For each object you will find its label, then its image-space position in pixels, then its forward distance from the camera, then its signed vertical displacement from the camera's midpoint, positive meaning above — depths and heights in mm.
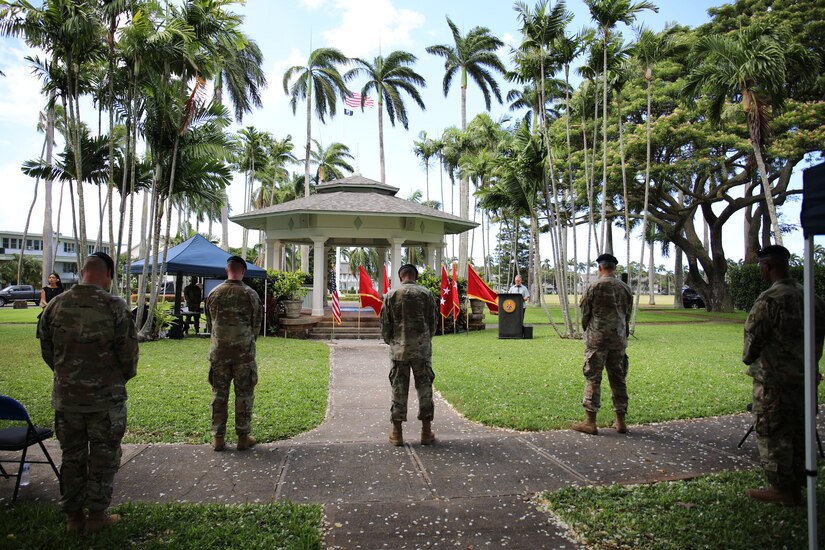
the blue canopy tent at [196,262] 15758 +922
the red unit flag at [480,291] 17391 +49
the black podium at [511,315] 16031 -696
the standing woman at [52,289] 12228 +72
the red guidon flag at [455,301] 16344 -268
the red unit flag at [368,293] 15133 -19
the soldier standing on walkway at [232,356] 5195 -640
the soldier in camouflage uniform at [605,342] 5855 -557
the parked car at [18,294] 38531 -148
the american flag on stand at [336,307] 15758 -460
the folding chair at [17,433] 3852 -1124
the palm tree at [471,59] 38219 +17276
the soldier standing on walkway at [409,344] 5508 -558
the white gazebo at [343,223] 18656 +2613
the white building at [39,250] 59438 +5130
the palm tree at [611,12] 14523 +7907
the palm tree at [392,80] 39062 +16079
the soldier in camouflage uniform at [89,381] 3533 -625
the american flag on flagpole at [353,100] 35000 +12935
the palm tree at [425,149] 45800 +12833
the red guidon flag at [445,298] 16109 -172
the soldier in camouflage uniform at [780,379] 3951 -674
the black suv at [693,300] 41000 -582
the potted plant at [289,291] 17453 +43
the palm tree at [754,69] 13641 +6159
